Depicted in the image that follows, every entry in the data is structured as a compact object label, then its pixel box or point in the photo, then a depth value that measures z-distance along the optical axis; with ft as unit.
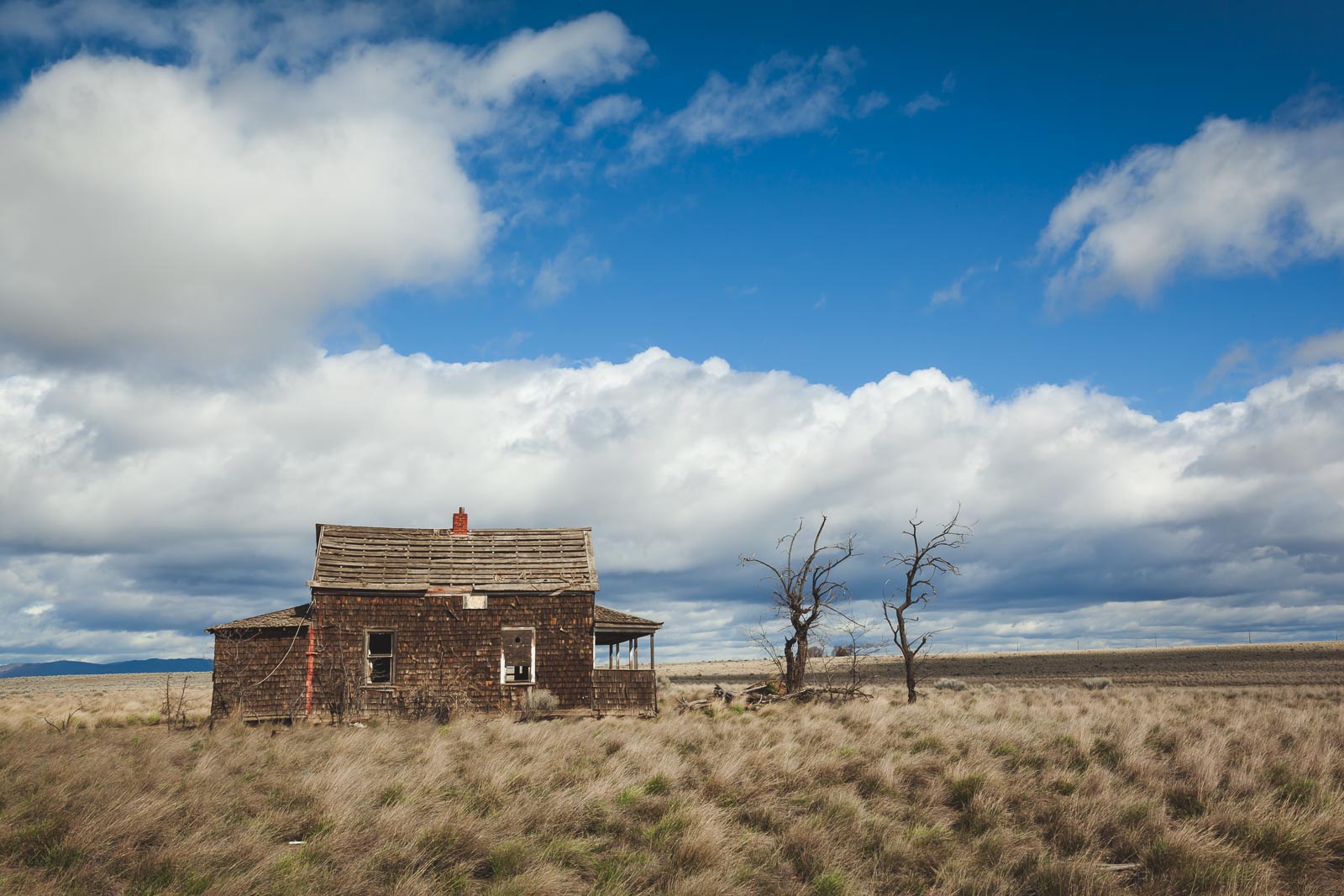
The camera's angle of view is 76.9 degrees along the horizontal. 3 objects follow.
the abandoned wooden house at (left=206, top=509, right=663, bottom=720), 71.00
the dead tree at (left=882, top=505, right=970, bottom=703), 78.89
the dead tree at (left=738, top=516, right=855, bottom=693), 85.76
